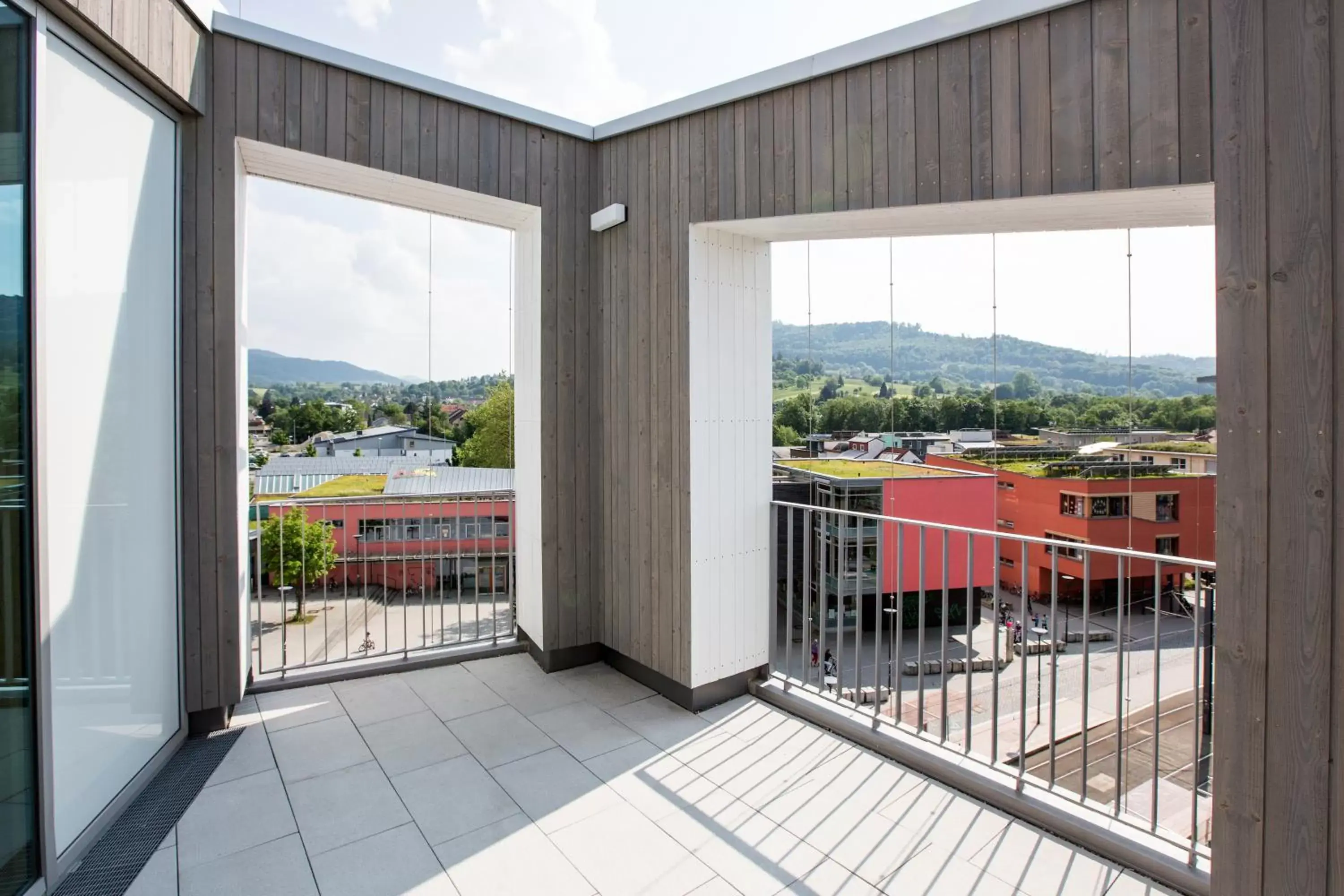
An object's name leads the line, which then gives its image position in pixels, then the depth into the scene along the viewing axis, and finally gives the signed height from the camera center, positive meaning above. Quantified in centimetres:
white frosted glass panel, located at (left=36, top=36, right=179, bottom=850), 191 +6
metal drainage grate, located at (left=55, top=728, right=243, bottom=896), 187 -120
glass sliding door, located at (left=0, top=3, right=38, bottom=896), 171 -12
